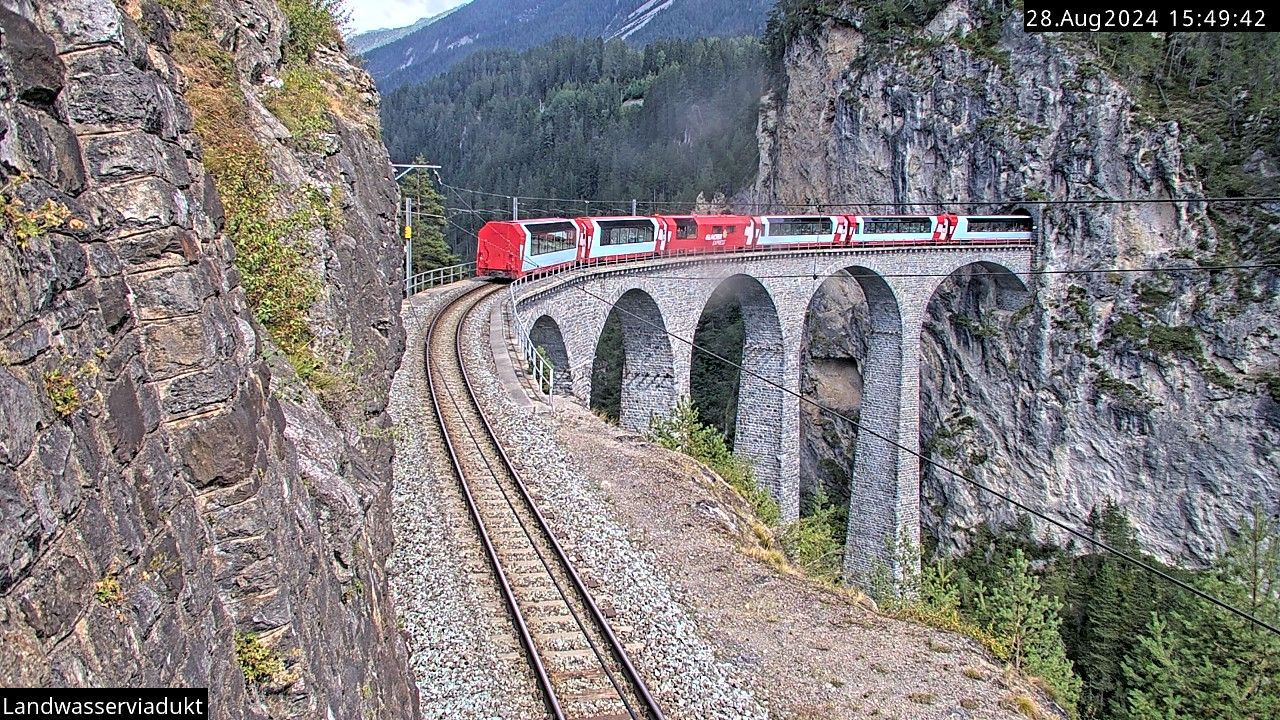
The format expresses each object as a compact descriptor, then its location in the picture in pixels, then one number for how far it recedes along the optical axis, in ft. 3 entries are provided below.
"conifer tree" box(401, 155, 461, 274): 135.95
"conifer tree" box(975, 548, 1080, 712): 64.85
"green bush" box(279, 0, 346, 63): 49.96
